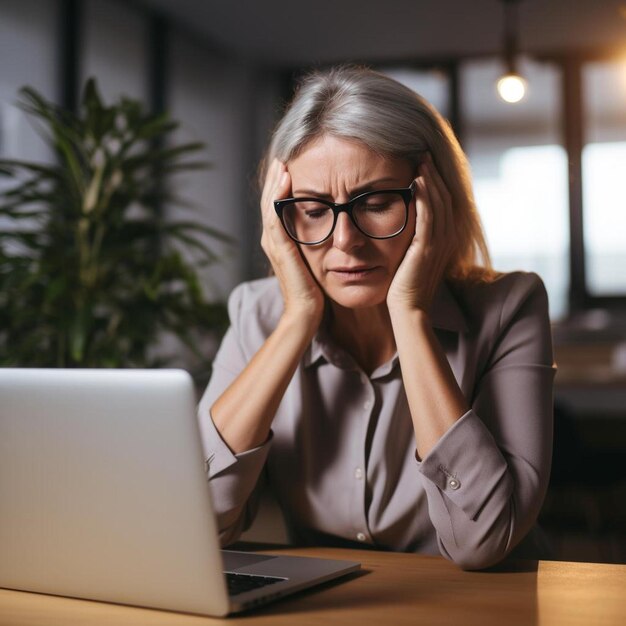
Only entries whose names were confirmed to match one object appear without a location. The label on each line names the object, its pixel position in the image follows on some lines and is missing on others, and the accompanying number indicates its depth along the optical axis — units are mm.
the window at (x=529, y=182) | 6504
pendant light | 4359
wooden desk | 896
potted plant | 2336
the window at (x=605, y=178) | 6398
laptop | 838
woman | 1271
